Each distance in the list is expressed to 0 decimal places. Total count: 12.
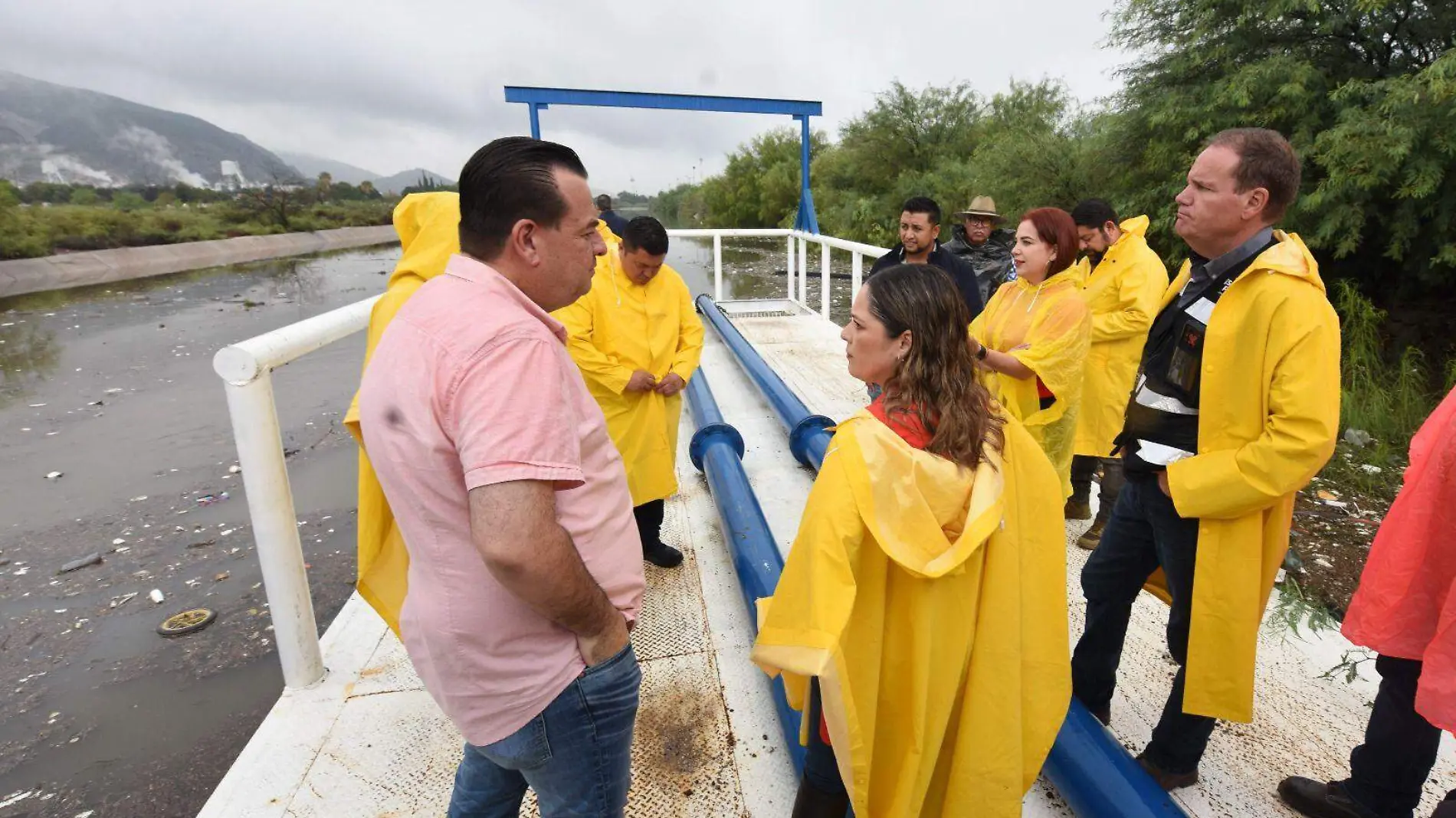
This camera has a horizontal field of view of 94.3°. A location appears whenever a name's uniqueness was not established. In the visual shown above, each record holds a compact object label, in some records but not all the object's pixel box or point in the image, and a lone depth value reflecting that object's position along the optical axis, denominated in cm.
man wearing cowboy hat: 484
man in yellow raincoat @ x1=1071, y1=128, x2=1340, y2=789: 152
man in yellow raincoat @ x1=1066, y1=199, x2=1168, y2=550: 314
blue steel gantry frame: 877
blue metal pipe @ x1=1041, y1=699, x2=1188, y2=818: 149
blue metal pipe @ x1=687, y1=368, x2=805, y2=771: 226
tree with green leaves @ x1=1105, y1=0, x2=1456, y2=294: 758
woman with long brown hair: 128
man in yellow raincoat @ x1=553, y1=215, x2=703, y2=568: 292
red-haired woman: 270
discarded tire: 313
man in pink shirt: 97
